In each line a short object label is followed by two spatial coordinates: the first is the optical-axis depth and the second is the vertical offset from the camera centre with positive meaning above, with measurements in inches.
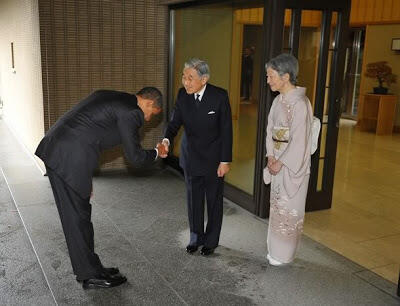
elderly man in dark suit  122.2 -25.0
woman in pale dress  116.8 -26.7
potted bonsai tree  352.8 -10.7
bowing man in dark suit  101.0 -21.5
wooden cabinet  353.7 -42.7
